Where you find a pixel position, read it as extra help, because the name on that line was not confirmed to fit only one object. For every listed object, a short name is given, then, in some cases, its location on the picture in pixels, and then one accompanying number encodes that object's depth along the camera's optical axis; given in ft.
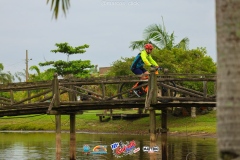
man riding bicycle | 73.36
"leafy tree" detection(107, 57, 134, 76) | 172.65
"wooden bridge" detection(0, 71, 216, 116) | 71.72
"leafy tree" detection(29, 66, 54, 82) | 235.56
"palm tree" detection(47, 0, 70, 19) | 26.55
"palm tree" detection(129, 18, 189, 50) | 166.62
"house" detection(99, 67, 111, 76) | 381.81
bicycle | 72.90
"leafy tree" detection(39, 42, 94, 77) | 235.20
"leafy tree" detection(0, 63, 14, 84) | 268.70
